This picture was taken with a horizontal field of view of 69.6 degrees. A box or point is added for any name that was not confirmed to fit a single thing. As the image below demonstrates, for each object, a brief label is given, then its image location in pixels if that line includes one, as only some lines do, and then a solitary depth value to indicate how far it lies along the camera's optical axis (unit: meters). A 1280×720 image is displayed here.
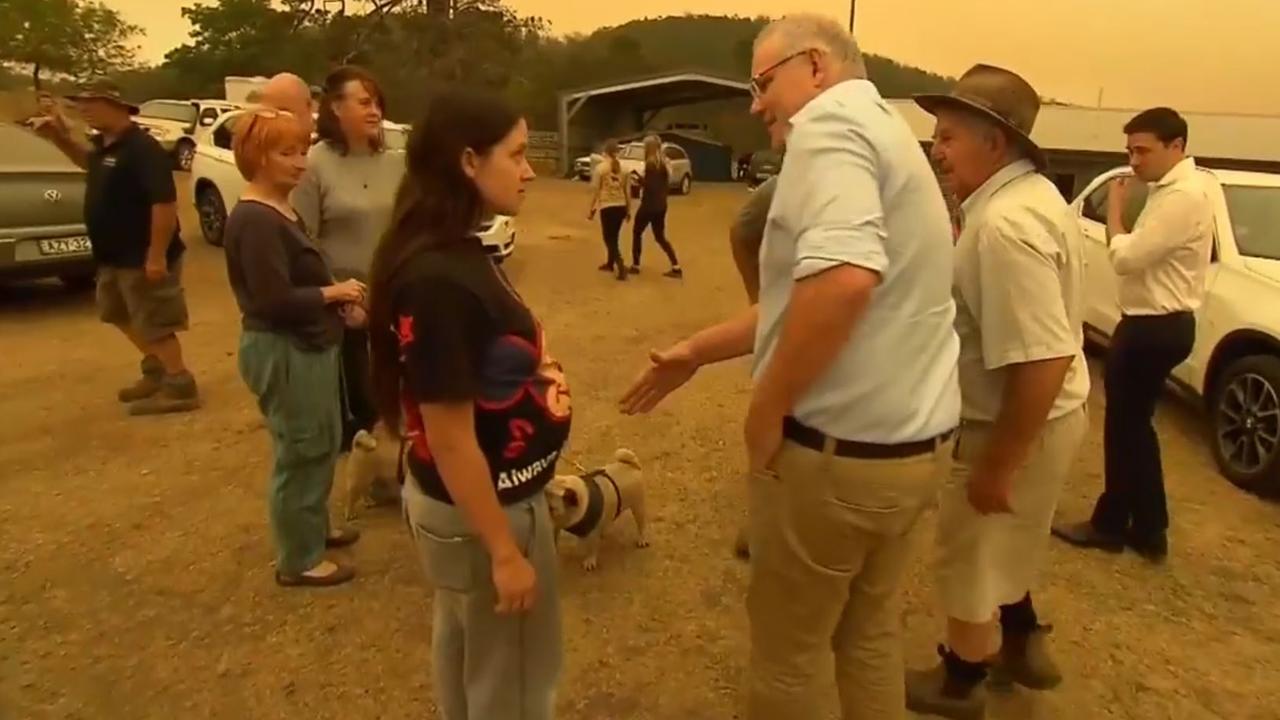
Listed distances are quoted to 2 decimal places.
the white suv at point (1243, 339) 4.84
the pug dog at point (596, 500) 3.55
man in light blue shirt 1.74
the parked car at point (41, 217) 7.48
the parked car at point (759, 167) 27.36
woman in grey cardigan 3.79
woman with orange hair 3.10
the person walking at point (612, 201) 11.07
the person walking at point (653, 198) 11.41
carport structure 33.75
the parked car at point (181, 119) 20.03
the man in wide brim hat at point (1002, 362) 2.34
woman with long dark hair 1.76
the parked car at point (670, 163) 22.31
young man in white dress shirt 3.70
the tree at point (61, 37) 40.75
